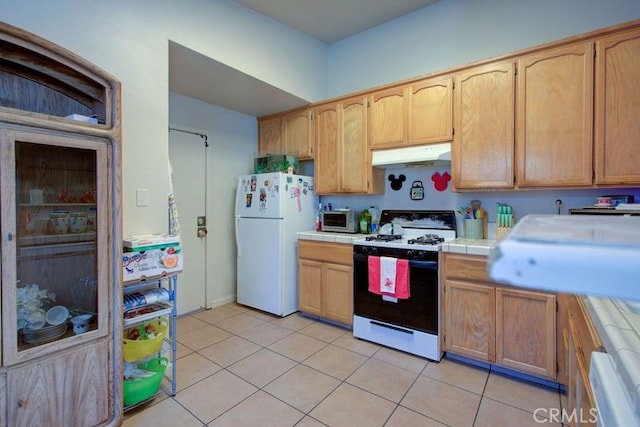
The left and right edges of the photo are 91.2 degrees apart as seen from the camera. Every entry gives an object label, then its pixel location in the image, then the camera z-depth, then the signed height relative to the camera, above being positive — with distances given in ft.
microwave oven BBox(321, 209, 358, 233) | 10.91 -0.38
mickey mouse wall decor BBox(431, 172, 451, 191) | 9.70 +0.93
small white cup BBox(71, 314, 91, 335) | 5.31 -1.93
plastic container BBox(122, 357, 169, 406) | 5.98 -3.41
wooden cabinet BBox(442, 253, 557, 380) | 6.77 -2.56
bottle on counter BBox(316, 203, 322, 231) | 11.84 -0.34
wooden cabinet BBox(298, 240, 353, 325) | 9.78 -2.28
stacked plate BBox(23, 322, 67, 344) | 4.92 -1.98
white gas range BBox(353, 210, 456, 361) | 7.91 -2.17
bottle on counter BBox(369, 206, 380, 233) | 10.99 -0.32
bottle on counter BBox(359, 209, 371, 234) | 10.91 -0.45
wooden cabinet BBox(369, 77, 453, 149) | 8.77 +2.85
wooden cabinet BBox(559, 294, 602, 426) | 2.95 -1.73
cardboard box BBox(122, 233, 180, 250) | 5.95 -0.60
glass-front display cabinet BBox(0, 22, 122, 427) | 4.53 -0.47
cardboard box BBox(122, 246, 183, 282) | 5.82 -1.02
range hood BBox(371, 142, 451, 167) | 8.75 +1.60
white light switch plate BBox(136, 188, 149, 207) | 6.64 +0.29
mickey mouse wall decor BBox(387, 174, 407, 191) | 10.68 +1.01
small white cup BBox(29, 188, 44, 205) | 5.23 +0.25
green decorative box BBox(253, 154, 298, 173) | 11.60 +1.79
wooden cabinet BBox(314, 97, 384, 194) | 10.34 +2.02
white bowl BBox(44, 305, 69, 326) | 5.31 -1.80
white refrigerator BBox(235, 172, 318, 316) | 10.72 -0.85
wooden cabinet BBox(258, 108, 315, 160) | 11.68 +3.00
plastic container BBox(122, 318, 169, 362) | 5.97 -2.65
